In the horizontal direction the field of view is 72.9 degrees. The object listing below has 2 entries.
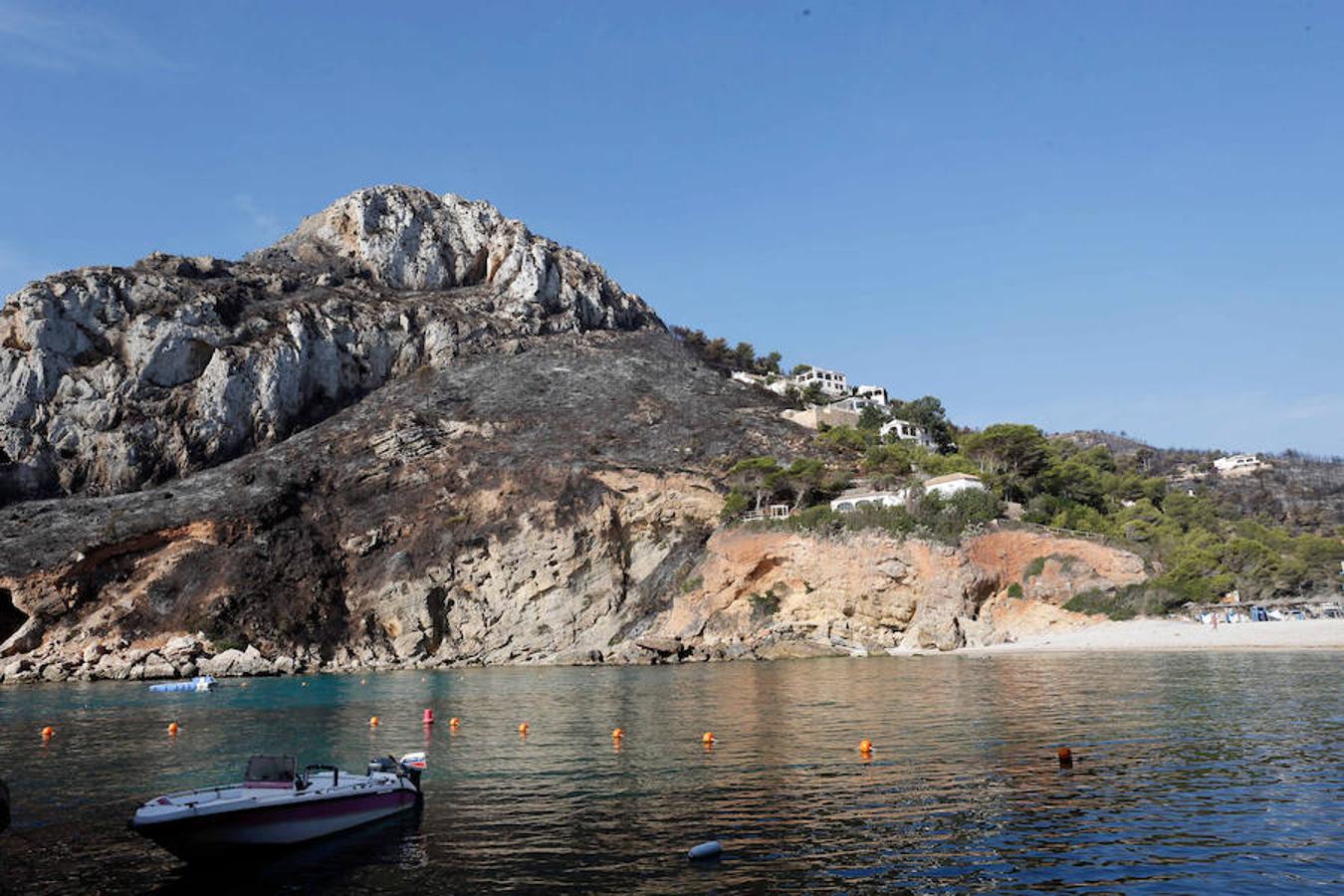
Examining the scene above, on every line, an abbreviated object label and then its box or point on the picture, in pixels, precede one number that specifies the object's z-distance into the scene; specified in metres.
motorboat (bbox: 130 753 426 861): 15.45
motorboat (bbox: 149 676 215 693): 61.81
